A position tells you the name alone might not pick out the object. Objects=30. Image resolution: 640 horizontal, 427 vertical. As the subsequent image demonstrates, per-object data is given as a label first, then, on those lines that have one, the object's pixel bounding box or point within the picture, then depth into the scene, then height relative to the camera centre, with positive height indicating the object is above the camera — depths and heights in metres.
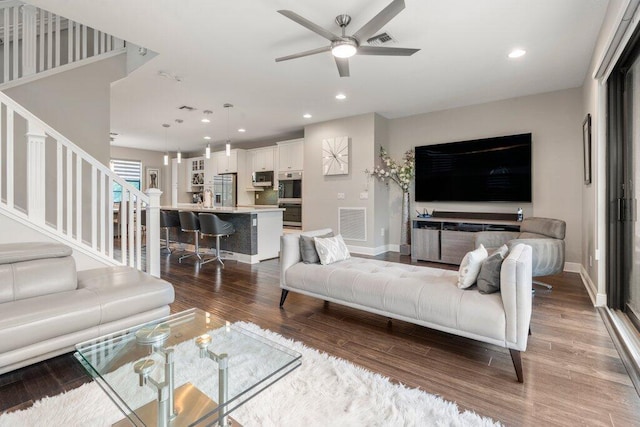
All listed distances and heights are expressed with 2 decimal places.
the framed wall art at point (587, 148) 3.51 +0.77
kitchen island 5.13 -0.33
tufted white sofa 1.88 -0.59
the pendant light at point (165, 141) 6.63 +2.00
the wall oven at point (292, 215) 7.21 -0.01
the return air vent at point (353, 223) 5.91 -0.17
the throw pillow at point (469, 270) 2.18 -0.40
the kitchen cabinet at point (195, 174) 9.66 +1.31
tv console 4.75 -0.31
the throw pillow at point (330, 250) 2.95 -0.35
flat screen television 4.80 +0.72
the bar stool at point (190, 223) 5.25 -0.13
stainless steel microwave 8.05 +0.96
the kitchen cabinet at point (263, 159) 7.95 +1.47
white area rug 1.50 -0.99
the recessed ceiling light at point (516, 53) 3.37 +1.77
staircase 2.68 +0.57
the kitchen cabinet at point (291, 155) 7.16 +1.41
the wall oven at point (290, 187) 7.25 +0.66
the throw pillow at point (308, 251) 3.02 -0.36
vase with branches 5.80 +0.74
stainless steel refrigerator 8.73 +0.73
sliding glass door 2.51 +0.24
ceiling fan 2.24 +1.46
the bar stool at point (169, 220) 5.79 -0.09
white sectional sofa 1.75 -0.56
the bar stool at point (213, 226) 4.85 -0.17
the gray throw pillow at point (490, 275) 2.07 -0.42
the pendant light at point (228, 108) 5.36 +1.90
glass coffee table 1.15 -0.66
